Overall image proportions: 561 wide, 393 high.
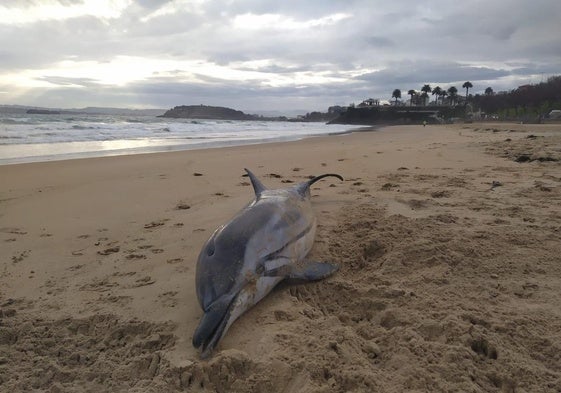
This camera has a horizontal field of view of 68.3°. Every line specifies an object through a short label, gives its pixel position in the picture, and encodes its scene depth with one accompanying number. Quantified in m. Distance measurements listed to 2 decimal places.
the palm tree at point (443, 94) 105.11
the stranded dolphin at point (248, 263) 2.47
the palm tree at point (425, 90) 105.44
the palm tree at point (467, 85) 101.38
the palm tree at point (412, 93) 112.80
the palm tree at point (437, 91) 105.00
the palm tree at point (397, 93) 115.38
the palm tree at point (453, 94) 99.07
